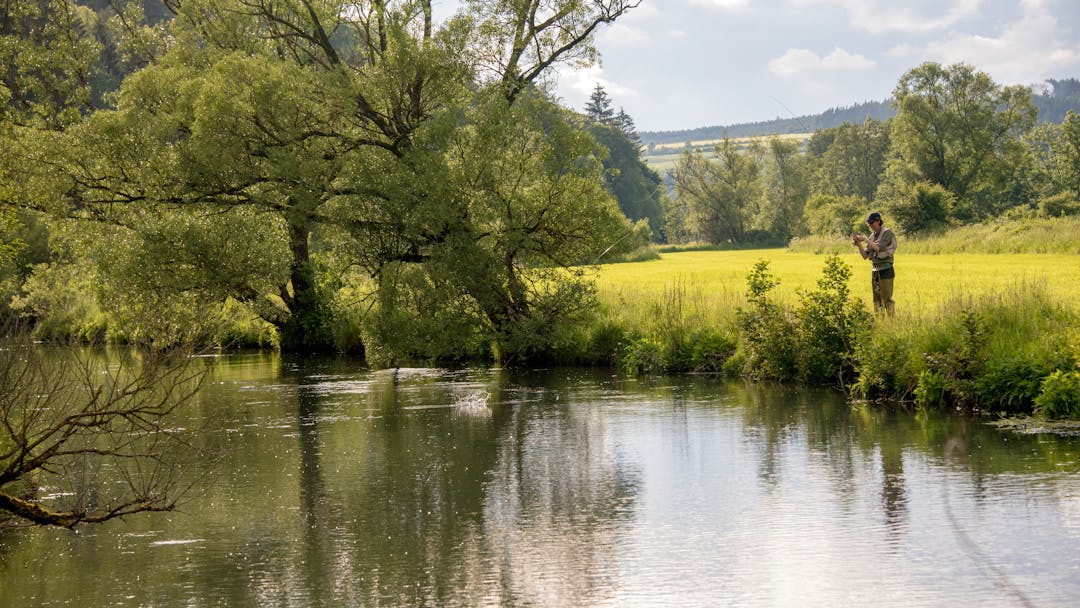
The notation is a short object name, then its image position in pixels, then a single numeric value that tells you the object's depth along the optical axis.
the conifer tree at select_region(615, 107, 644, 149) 155.11
